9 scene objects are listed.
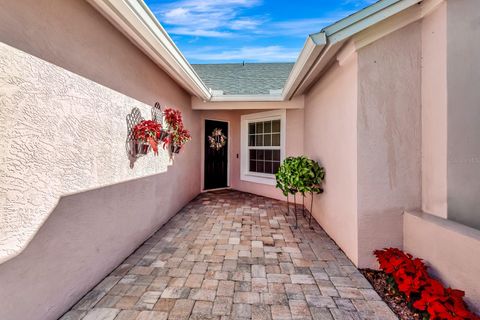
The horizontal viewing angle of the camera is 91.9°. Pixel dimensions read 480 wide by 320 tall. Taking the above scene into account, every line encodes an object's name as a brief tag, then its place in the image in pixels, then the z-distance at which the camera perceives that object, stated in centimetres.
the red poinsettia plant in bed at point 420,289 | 177
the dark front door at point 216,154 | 760
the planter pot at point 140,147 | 317
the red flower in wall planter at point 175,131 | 418
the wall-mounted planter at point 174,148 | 463
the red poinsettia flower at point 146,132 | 308
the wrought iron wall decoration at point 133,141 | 305
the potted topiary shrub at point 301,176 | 414
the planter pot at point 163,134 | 364
